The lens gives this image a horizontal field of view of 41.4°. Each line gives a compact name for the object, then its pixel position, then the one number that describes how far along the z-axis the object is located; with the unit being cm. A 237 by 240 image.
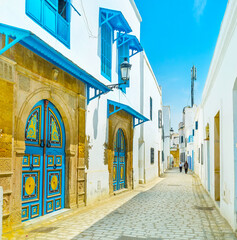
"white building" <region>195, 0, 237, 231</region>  609
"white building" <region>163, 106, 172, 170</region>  4224
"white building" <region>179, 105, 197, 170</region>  3550
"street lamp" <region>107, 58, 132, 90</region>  973
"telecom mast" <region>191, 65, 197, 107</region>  4141
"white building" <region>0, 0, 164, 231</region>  557
